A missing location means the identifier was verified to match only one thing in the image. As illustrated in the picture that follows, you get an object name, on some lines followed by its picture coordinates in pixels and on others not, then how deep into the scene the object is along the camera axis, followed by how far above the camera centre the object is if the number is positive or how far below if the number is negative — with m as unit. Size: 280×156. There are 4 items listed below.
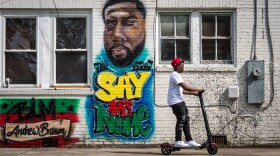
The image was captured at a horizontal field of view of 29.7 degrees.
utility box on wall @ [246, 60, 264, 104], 11.74 -0.13
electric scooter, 9.73 -1.28
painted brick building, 11.70 +0.14
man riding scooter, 9.74 -0.43
